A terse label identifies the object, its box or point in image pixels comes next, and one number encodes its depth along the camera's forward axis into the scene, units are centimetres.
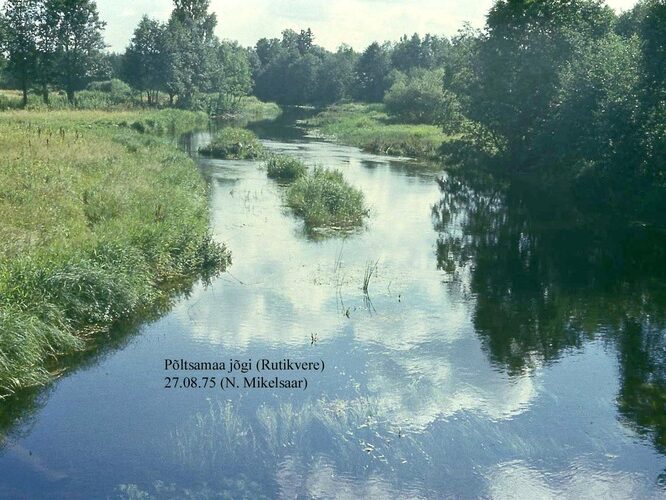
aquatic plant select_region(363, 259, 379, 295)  2069
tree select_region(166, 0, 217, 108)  9256
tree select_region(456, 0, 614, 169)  4200
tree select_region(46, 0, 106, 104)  7825
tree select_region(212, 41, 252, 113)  11038
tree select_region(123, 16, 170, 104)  8988
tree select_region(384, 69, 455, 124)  8112
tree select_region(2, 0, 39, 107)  7275
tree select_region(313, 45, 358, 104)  13075
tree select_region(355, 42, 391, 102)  12550
